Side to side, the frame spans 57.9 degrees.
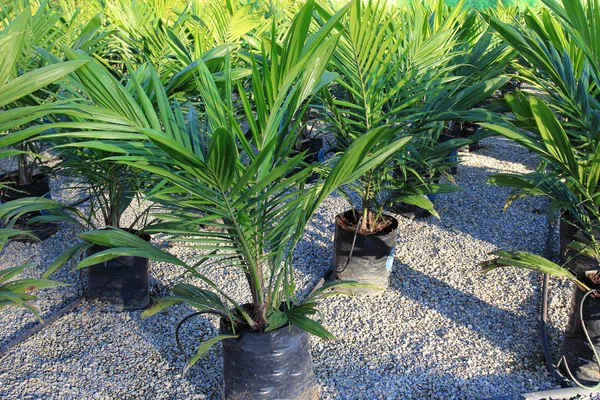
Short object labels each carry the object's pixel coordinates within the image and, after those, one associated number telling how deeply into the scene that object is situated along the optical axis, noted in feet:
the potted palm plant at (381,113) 6.03
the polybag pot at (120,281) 6.98
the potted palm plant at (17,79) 3.19
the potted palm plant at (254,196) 3.62
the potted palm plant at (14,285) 3.77
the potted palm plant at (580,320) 5.44
